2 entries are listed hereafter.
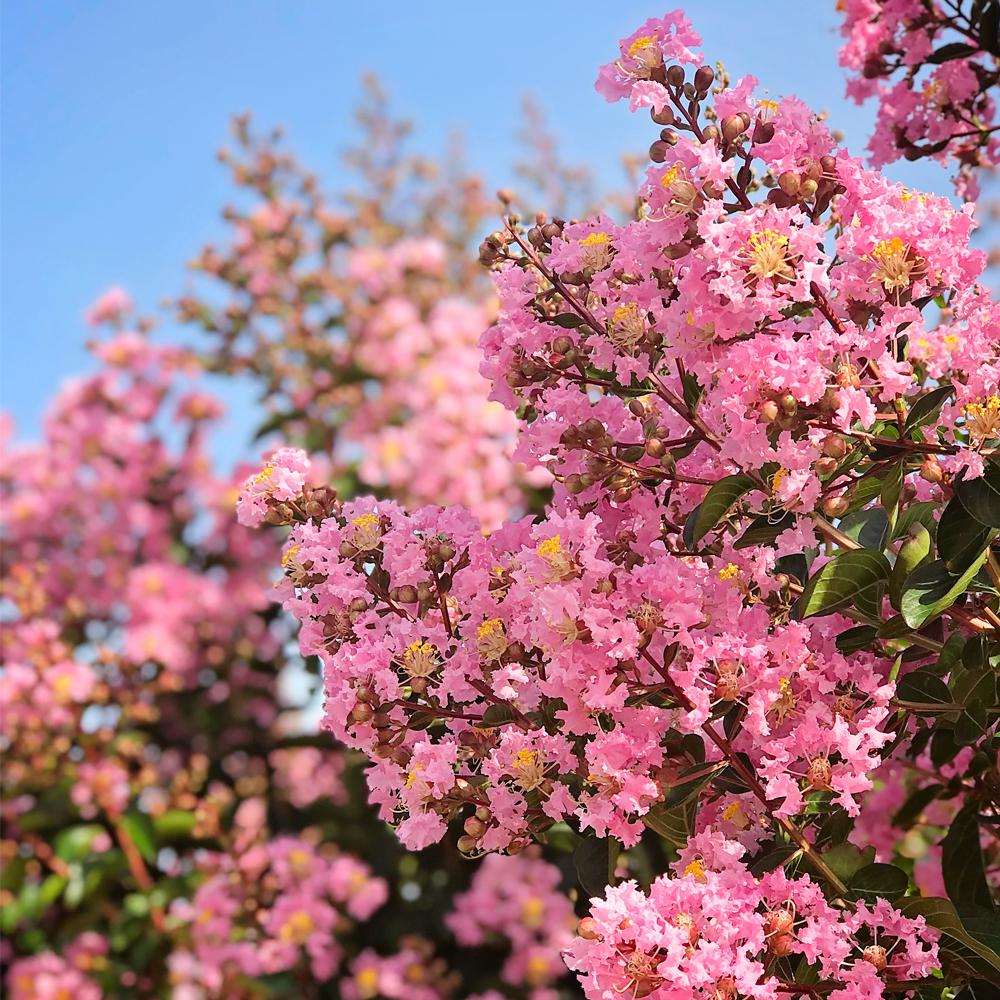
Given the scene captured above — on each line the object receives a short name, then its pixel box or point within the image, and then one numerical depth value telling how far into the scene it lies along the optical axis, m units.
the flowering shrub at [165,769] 1.29
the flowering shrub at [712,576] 0.59
